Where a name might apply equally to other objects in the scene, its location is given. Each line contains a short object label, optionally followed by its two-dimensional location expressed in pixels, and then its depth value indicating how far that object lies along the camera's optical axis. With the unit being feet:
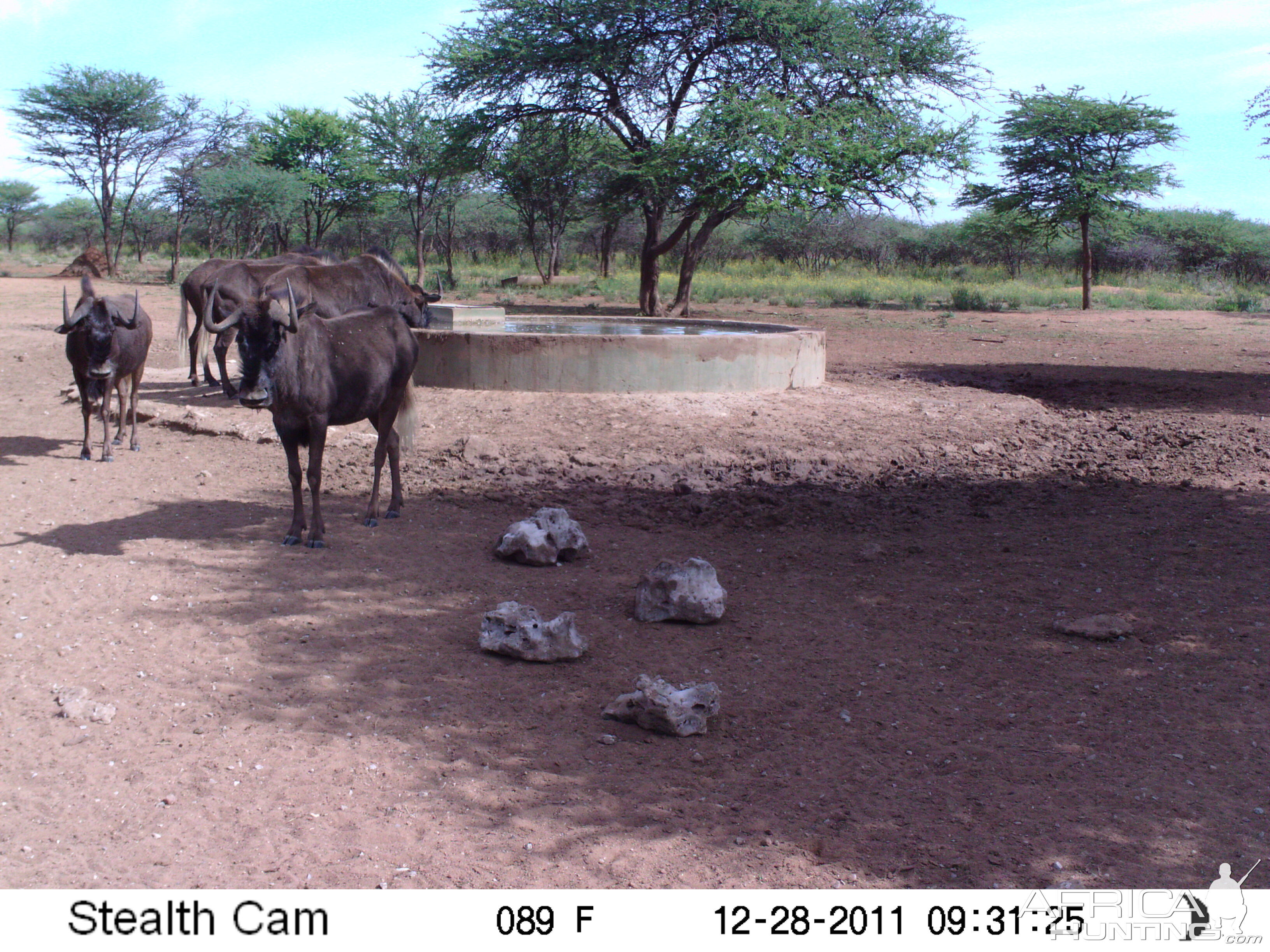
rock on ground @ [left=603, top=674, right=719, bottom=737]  12.78
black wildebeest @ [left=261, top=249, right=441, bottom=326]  28.76
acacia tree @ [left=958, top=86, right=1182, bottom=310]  94.12
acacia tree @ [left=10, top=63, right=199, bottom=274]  112.88
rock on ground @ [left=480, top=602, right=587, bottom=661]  14.99
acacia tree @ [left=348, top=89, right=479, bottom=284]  104.17
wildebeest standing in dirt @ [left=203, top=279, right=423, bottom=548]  18.06
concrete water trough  33.35
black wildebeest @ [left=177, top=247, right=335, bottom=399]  33.09
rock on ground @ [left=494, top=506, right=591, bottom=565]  19.34
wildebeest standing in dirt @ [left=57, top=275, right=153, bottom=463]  24.82
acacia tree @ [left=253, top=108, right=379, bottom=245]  115.75
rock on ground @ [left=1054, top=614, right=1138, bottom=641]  15.79
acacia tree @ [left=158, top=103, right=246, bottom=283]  124.47
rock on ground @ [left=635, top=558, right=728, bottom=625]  16.67
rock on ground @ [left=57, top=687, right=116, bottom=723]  12.53
